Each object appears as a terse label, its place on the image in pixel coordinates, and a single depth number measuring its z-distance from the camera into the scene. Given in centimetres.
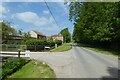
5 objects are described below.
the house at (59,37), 4280
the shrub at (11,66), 348
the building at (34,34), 3475
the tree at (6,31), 1770
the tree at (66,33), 4490
